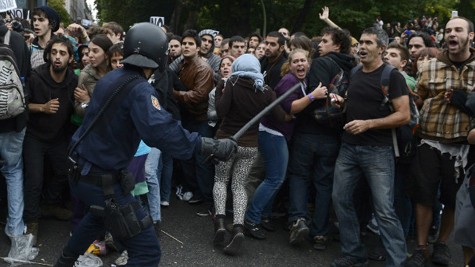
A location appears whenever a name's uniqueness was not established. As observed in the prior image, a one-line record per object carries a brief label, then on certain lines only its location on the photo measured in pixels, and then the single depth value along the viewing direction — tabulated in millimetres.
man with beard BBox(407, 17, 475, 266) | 4754
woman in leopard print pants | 5320
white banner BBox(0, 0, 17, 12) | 6836
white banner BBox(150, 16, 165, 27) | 12687
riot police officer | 3559
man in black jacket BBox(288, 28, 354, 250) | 5387
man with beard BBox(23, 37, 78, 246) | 5297
